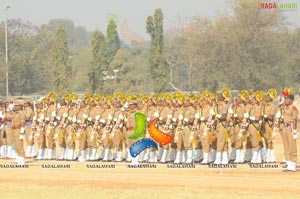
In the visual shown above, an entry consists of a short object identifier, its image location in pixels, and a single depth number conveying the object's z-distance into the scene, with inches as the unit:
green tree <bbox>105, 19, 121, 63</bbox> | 3508.9
